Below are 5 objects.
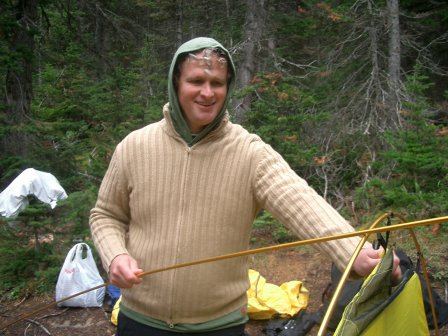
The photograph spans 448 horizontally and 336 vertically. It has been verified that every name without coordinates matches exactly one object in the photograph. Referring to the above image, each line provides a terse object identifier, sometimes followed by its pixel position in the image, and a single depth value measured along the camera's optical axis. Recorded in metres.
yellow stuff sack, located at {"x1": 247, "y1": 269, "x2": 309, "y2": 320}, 4.45
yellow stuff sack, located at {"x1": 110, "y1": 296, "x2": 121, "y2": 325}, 4.52
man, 1.74
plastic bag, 4.87
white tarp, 5.33
